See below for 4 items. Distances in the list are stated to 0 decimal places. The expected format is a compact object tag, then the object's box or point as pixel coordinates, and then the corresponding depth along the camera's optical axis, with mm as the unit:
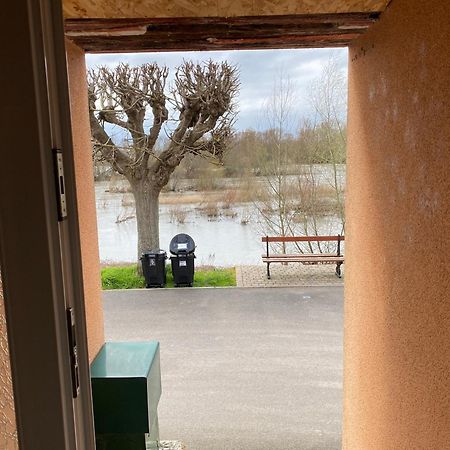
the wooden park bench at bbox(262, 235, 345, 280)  9484
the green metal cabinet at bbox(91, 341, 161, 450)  2207
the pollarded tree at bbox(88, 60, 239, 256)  9375
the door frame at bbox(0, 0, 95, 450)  876
